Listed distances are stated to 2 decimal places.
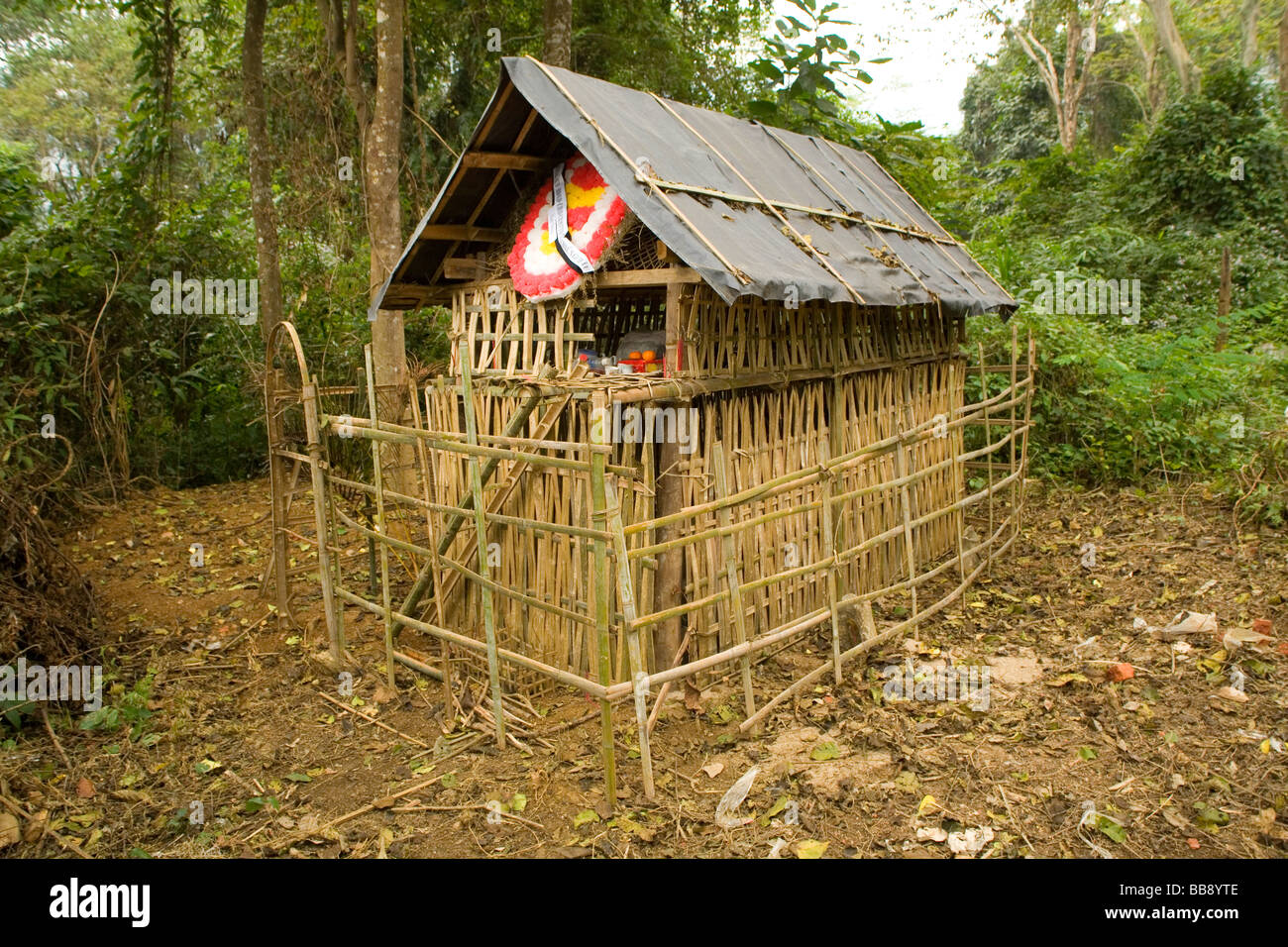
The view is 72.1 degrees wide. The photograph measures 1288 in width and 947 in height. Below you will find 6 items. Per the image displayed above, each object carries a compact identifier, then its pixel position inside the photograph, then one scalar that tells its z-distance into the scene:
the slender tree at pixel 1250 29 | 18.36
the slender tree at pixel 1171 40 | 17.47
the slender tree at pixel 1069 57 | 21.31
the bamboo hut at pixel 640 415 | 5.12
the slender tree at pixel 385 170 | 7.76
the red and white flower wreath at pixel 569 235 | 5.64
